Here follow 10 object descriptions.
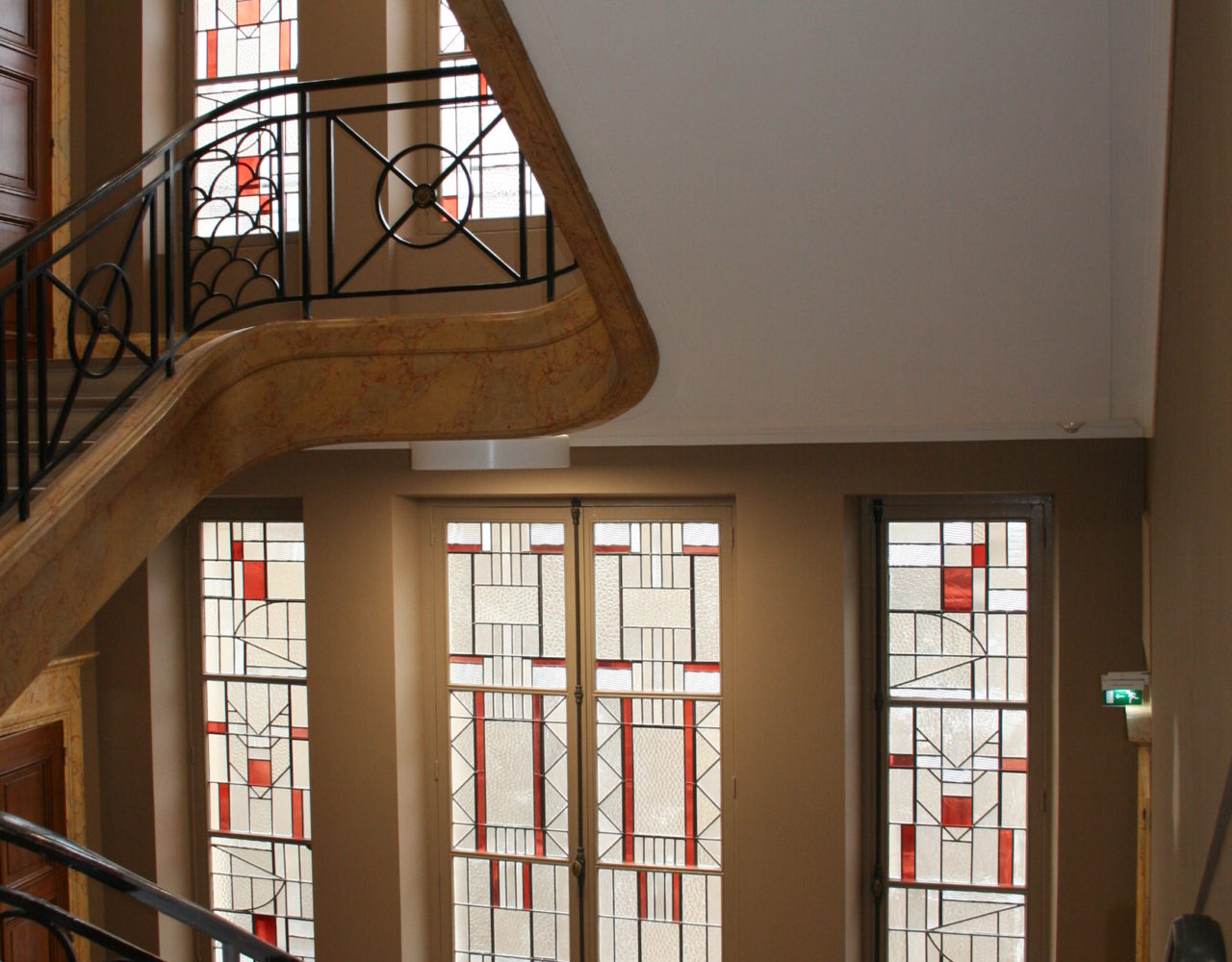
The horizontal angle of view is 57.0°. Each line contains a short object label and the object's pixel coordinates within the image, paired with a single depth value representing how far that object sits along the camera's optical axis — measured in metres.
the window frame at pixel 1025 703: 5.09
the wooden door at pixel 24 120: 5.12
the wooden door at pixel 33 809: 5.29
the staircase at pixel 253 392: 3.10
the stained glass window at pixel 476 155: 5.41
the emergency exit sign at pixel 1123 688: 4.14
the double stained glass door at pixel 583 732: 5.51
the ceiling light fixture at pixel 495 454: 3.87
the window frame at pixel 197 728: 6.04
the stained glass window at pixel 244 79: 5.57
